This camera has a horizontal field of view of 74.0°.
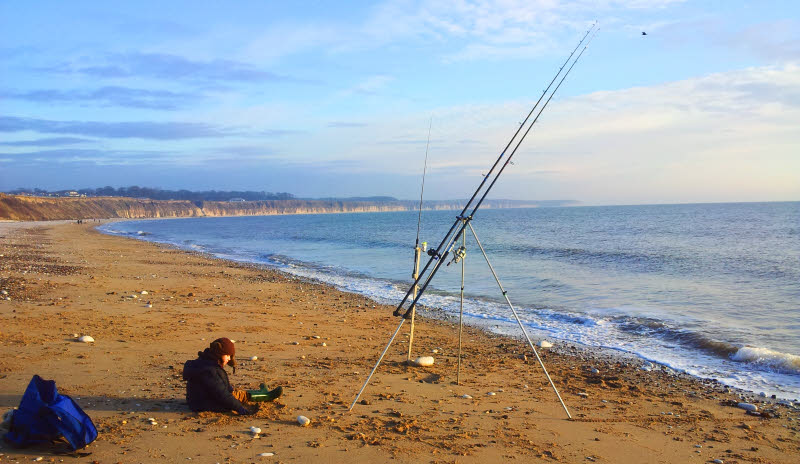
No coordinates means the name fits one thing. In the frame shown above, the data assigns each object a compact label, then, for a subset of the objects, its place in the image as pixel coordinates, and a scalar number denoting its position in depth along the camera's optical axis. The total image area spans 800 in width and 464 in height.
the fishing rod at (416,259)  6.93
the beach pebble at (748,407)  6.38
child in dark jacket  5.09
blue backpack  4.18
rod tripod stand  6.15
